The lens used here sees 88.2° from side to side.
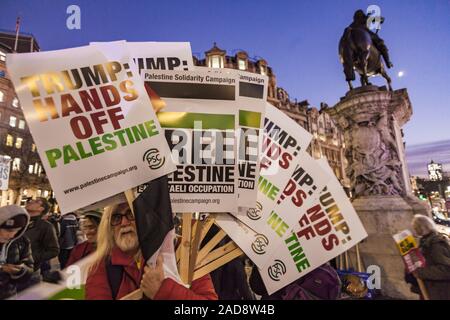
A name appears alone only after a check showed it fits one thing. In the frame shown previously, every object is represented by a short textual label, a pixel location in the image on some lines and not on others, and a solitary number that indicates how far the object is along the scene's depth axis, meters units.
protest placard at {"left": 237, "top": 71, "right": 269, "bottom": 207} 2.17
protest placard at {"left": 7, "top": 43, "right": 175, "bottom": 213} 1.84
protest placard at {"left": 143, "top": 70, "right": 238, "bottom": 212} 2.13
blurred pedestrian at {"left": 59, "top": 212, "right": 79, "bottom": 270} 2.46
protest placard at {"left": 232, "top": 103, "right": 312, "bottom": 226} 2.27
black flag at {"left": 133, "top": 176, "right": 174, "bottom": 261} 1.93
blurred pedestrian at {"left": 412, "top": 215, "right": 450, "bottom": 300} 2.38
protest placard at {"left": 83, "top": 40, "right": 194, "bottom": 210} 2.31
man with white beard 1.94
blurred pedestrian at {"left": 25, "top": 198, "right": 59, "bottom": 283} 2.26
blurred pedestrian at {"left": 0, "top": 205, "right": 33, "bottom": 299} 2.12
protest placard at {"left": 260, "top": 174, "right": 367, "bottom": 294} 2.22
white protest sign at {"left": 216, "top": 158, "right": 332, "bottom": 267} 2.19
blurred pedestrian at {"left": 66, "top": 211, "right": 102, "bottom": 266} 2.22
